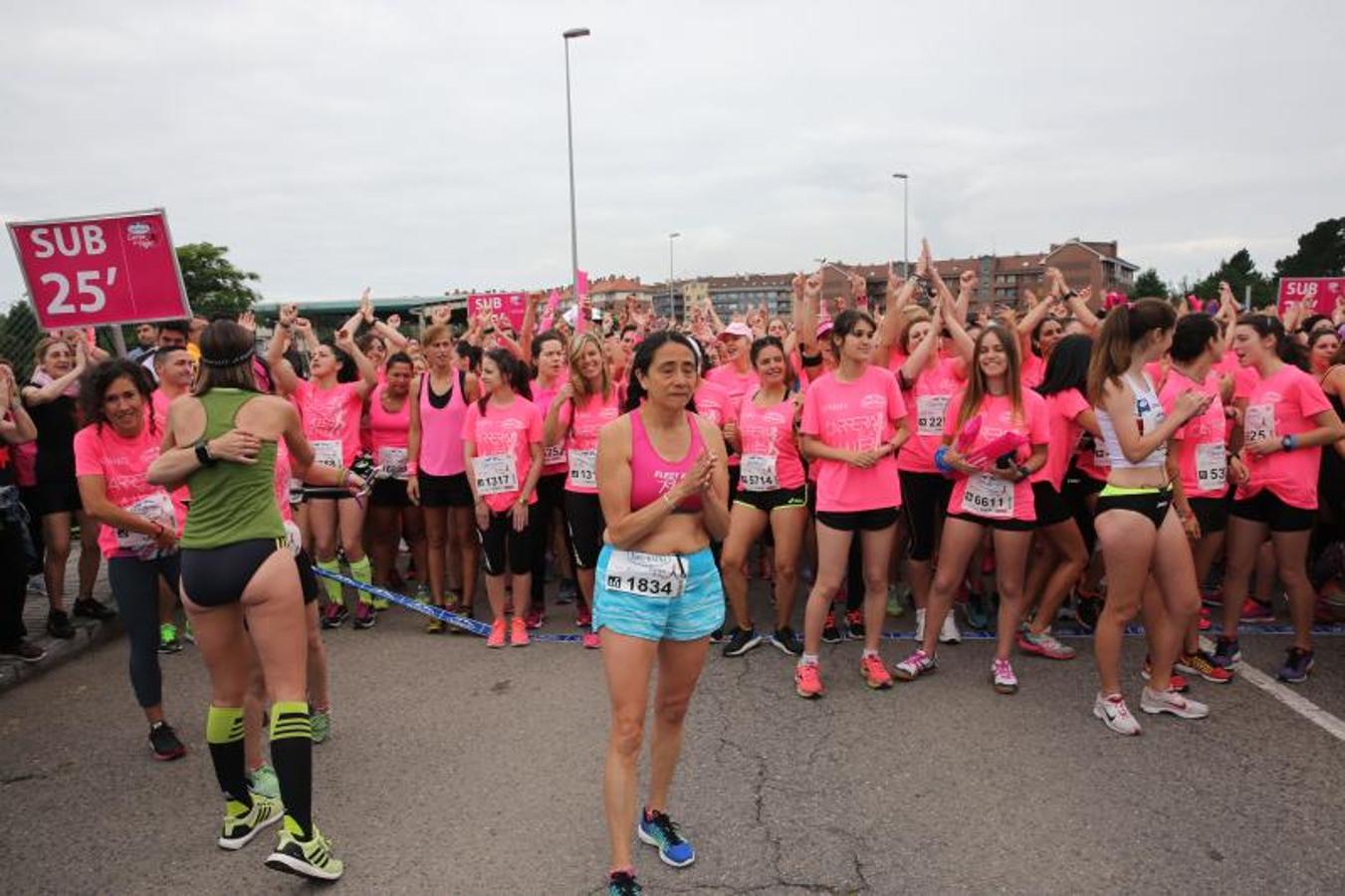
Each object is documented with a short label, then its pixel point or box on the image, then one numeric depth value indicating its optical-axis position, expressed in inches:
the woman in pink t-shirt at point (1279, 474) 190.2
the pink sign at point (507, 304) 716.0
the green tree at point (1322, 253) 2474.2
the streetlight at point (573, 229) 861.2
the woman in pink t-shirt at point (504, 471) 223.8
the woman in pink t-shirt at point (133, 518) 162.1
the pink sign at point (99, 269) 255.4
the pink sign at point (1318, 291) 502.0
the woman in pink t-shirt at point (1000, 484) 185.0
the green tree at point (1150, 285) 2681.8
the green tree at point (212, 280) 2417.6
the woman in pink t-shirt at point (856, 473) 183.9
